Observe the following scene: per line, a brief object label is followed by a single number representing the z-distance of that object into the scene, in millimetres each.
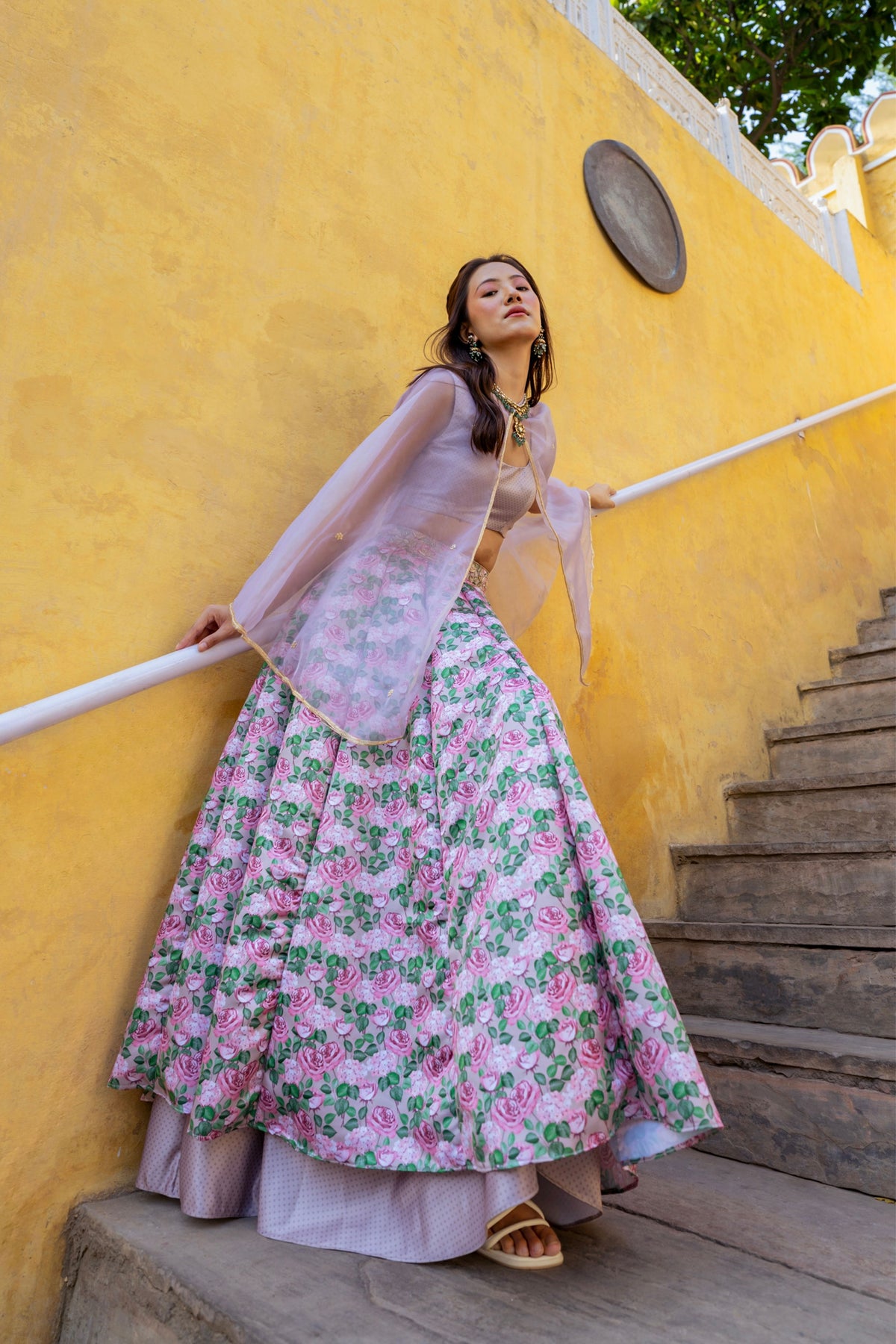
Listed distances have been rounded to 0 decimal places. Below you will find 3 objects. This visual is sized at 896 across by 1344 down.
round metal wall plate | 3027
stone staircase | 1474
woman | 1100
